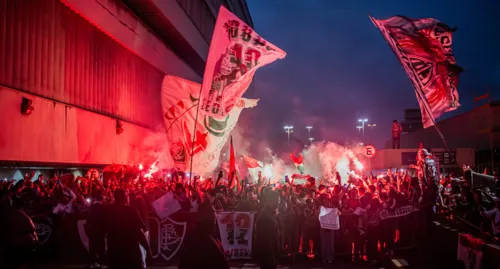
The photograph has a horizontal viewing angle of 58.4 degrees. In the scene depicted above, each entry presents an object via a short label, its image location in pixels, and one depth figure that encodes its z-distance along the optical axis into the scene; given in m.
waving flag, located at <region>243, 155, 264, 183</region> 20.62
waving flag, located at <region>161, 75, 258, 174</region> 13.28
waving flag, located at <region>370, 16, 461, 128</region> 12.89
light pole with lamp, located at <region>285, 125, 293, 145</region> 63.37
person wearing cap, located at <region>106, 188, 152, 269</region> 5.71
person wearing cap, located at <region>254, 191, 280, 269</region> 7.70
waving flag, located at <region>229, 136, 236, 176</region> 14.60
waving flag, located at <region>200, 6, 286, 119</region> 10.99
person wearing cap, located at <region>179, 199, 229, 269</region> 5.42
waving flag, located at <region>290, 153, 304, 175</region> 24.42
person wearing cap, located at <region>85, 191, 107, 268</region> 10.02
